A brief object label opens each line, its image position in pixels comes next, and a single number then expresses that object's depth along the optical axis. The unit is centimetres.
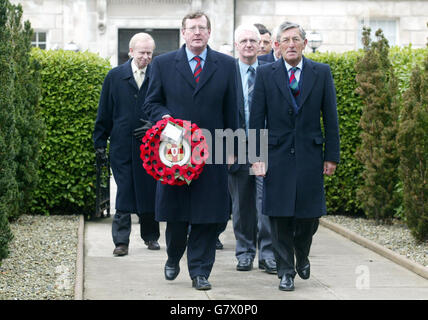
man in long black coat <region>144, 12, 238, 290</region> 746
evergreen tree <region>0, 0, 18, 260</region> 776
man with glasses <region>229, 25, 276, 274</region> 873
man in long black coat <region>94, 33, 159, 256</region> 946
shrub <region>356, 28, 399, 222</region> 1137
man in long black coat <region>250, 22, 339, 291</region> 744
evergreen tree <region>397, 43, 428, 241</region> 975
